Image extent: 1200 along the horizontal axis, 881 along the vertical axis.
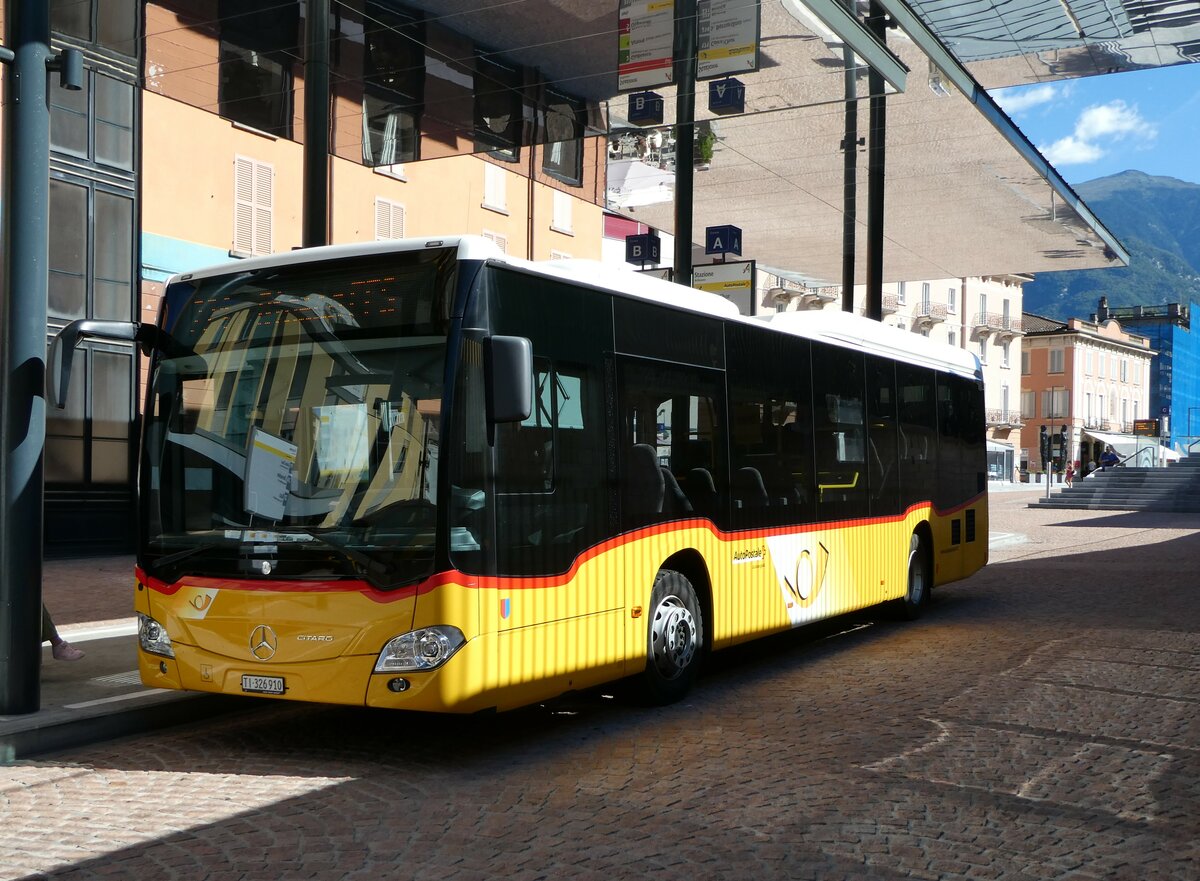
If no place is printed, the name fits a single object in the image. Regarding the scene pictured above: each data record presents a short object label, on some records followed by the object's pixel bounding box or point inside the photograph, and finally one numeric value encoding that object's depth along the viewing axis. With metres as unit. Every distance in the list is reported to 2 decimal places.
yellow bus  6.63
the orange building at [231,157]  14.85
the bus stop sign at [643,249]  20.42
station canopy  14.38
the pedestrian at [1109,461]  52.03
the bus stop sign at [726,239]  19.59
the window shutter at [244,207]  22.80
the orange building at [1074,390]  93.75
